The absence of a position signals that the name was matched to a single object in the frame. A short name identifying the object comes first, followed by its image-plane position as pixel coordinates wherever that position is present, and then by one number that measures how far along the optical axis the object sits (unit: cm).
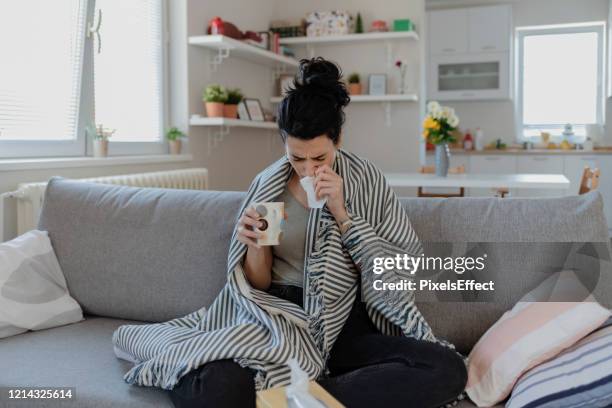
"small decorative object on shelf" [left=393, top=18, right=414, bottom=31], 507
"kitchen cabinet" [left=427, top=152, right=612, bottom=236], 636
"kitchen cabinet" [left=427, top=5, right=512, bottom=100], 671
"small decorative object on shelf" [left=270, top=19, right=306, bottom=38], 535
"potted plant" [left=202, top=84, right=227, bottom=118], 417
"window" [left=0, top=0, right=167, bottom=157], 291
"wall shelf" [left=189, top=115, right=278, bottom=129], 411
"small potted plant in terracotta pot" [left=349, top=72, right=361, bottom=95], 529
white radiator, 272
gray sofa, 169
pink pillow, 150
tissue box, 113
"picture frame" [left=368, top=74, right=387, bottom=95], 529
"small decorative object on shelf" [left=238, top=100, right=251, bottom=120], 454
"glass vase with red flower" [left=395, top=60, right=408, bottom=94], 525
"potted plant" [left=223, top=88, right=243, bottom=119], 430
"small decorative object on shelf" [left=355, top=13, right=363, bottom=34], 519
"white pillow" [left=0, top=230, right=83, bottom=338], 193
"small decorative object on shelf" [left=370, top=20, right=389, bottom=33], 513
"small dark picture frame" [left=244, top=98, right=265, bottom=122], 471
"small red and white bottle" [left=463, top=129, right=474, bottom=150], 697
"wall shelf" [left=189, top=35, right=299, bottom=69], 410
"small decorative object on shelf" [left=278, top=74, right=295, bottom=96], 543
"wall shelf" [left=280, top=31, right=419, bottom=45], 503
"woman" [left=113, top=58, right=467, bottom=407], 146
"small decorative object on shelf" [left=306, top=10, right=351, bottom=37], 524
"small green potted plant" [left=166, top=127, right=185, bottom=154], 407
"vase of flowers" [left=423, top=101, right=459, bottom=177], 407
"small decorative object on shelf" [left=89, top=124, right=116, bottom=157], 337
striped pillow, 133
